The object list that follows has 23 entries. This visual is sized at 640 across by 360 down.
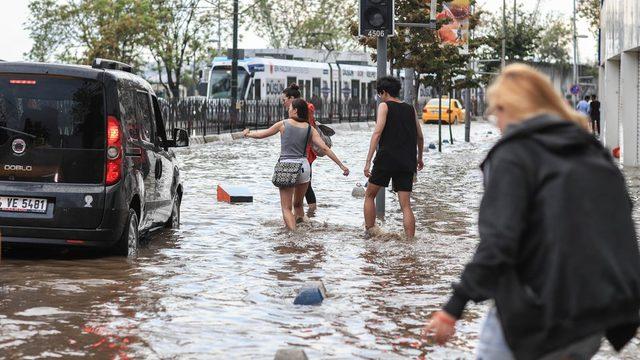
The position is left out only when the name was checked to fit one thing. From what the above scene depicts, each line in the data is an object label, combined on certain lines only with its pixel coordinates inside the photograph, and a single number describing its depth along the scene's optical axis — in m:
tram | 51.78
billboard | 31.84
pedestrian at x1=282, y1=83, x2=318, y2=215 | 13.49
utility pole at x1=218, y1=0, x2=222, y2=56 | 58.97
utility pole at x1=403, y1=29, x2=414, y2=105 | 28.25
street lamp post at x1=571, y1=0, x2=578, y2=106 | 81.70
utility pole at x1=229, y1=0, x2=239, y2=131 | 45.42
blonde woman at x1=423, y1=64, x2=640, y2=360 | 3.56
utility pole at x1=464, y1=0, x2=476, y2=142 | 41.51
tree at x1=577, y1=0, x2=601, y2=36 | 76.66
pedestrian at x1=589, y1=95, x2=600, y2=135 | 45.56
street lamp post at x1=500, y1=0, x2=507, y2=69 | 66.86
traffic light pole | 14.39
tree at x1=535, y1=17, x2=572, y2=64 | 103.06
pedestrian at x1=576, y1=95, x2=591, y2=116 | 45.84
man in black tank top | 12.13
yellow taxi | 60.44
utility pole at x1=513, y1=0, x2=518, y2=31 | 84.76
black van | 9.88
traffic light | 14.21
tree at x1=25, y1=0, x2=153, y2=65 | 56.22
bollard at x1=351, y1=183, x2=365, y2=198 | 18.81
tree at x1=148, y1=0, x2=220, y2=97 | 59.06
